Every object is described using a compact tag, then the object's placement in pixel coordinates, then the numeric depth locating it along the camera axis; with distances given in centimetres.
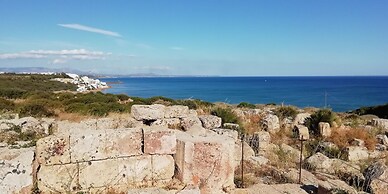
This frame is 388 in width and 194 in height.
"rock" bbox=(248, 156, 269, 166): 818
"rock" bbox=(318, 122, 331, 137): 1270
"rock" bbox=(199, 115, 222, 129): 1058
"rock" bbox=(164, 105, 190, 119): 943
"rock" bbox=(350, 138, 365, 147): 1143
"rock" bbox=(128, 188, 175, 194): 485
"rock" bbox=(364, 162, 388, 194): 652
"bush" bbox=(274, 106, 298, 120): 1635
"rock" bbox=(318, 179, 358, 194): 561
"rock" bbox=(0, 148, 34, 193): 470
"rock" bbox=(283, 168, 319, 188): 705
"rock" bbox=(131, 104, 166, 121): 862
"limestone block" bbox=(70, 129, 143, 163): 523
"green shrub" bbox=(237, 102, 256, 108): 2358
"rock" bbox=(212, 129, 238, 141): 948
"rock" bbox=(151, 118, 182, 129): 874
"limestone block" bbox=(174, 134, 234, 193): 538
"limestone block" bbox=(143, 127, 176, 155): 560
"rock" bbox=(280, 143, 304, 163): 935
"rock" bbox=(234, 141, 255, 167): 813
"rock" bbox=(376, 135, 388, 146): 1217
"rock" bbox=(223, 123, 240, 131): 1148
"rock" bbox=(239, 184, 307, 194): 601
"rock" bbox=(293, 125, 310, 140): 1234
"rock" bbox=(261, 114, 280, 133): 1288
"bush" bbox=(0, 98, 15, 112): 1626
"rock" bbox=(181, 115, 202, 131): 921
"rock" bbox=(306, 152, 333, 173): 838
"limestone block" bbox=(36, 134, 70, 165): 503
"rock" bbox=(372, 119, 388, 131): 1463
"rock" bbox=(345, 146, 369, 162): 1011
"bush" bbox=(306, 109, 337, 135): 1376
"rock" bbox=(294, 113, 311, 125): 1444
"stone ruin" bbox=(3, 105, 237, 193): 508
